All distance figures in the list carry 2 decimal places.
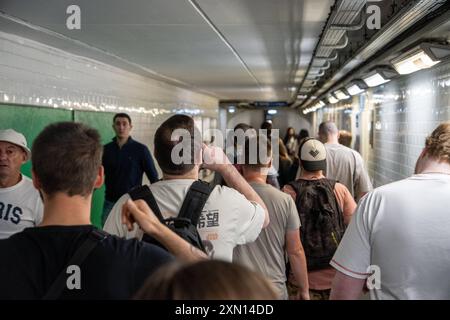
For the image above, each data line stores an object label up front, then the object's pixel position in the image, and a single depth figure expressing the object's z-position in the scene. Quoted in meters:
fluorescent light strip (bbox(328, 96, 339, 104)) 11.22
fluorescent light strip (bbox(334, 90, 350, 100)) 9.59
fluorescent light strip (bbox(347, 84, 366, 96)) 7.88
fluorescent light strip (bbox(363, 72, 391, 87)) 6.25
